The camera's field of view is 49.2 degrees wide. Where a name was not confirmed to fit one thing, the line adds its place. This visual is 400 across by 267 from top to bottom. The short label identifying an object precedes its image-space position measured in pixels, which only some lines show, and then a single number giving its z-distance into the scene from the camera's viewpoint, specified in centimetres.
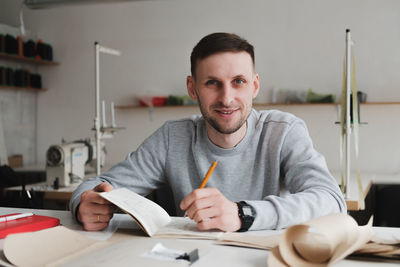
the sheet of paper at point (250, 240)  98
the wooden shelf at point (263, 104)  398
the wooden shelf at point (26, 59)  485
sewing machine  296
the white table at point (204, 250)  88
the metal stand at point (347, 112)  244
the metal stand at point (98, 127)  296
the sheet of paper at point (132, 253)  87
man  122
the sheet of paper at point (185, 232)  108
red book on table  111
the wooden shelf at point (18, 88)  488
